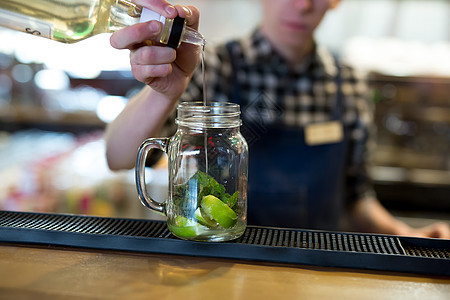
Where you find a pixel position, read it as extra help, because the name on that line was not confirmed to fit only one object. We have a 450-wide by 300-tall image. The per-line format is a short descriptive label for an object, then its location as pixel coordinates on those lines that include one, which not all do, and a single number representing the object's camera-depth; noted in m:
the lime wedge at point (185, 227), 0.78
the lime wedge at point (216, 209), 0.75
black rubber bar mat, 0.76
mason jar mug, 0.77
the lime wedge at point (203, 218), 0.76
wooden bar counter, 0.66
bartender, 1.58
